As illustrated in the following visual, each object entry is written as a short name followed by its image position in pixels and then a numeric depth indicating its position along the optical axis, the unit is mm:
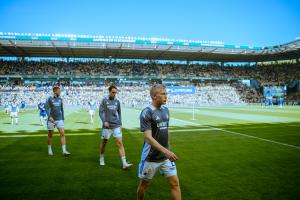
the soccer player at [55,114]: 8688
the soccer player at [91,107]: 20855
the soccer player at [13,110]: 20328
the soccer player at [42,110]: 18141
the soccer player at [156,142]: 3867
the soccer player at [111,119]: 7188
